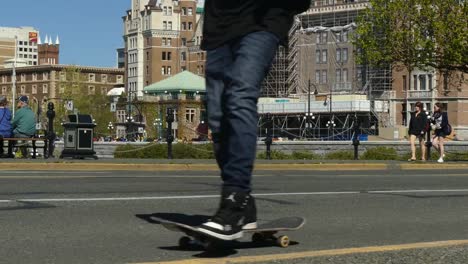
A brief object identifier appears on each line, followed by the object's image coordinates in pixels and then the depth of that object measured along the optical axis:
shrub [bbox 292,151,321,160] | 31.55
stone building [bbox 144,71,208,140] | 125.56
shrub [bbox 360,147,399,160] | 31.86
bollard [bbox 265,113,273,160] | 26.89
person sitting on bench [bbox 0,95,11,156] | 21.48
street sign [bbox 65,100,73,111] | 96.31
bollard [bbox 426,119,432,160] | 25.75
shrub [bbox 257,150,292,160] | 30.56
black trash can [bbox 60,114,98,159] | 22.27
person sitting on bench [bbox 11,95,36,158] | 22.25
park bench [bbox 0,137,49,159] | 21.28
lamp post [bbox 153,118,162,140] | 118.77
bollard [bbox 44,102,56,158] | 20.89
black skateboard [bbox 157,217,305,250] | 4.02
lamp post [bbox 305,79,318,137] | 101.56
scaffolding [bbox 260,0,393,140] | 105.94
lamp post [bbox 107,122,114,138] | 127.93
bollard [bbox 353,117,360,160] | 26.75
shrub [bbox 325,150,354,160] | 31.59
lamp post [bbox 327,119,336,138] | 99.19
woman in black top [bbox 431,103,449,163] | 24.40
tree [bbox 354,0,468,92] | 35.06
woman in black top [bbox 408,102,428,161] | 24.97
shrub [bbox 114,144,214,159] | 30.16
